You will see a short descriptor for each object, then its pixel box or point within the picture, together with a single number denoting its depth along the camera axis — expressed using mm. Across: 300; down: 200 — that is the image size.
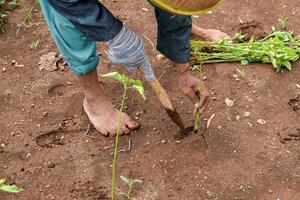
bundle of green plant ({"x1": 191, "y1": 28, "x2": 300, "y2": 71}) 2740
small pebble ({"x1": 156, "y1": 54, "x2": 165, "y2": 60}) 2910
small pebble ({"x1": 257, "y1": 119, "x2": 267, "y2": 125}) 2503
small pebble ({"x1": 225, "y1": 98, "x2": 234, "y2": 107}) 2601
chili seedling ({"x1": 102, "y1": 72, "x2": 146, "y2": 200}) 1656
